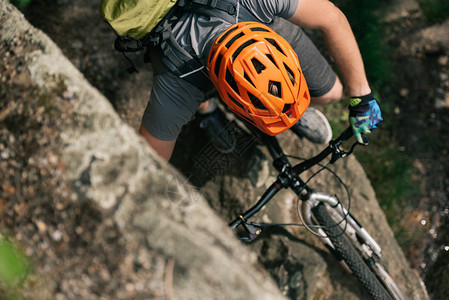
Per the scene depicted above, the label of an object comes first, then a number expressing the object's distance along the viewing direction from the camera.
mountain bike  3.47
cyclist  2.61
